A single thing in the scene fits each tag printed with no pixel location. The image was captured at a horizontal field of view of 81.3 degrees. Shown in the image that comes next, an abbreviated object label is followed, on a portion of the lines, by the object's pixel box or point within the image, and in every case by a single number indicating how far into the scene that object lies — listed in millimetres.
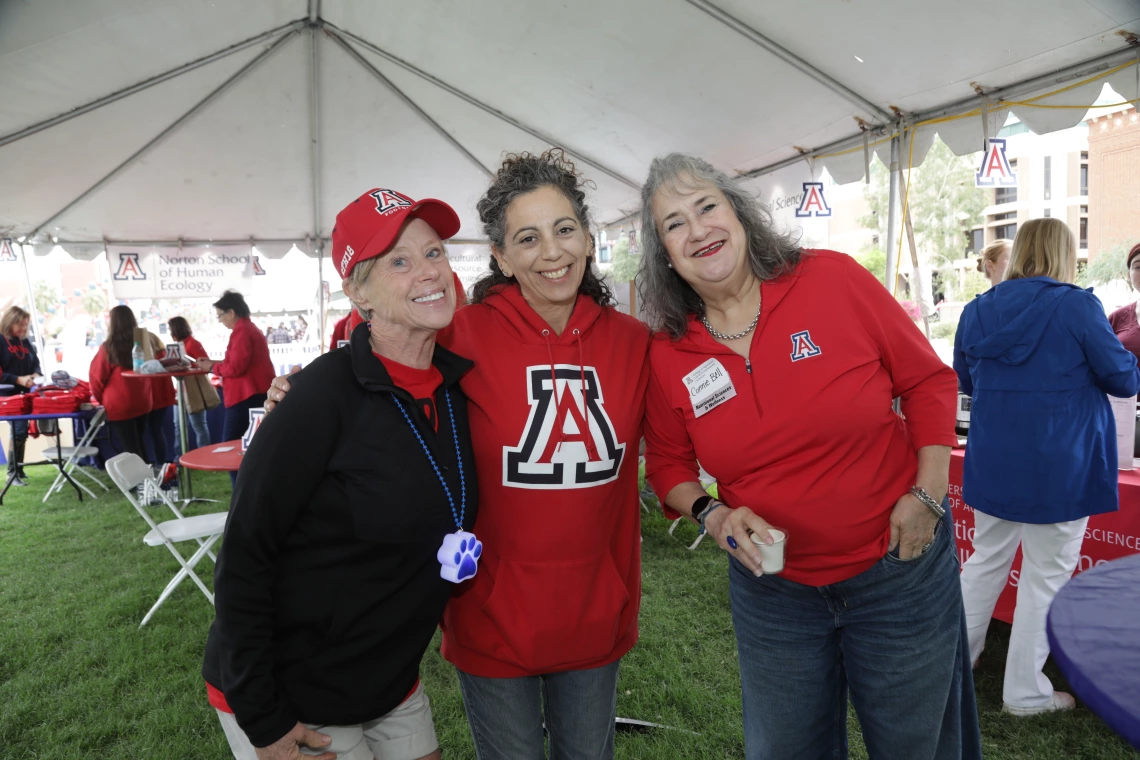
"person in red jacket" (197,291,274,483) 6230
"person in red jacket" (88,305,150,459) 6355
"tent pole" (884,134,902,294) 4770
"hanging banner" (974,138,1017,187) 3957
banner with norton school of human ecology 8805
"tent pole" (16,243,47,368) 8055
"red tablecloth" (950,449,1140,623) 2752
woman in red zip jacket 1455
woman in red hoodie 1514
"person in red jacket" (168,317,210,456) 7621
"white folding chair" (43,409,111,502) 6934
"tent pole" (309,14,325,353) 6004
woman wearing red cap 1224
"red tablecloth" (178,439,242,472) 4141
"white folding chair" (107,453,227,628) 3804
